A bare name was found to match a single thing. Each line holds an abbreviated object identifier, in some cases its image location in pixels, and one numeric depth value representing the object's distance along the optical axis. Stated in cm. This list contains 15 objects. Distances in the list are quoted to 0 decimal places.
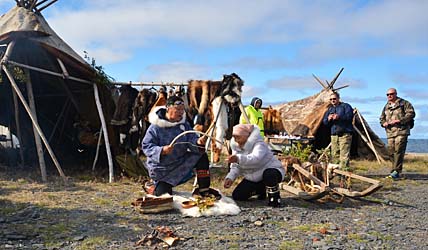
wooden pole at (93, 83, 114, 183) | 734
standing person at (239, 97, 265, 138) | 884
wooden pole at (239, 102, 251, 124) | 740
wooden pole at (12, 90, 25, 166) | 795
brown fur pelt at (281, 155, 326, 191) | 623
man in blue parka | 516
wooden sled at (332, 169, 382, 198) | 550
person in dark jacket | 762
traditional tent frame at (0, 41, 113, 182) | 665
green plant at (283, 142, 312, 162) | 705
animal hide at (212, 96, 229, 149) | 805
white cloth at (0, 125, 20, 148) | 953
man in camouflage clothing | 791
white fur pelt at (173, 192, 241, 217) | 479
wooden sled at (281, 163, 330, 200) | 549
